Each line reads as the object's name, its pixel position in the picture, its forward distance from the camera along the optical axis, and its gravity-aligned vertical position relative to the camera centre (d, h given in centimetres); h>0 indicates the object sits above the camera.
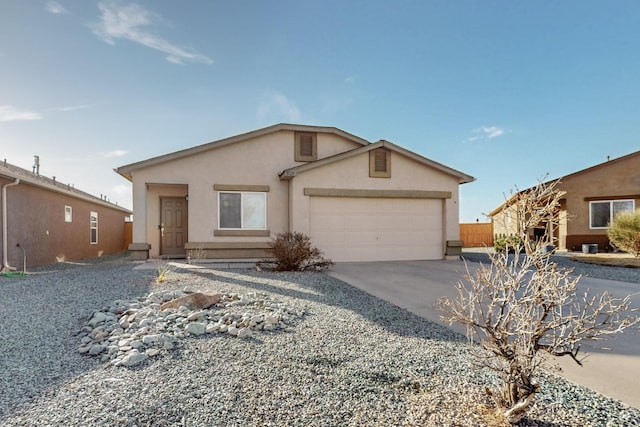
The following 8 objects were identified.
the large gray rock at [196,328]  403 -134
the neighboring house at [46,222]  1064 -17
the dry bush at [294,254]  942 -103
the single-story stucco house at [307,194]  1146 +85
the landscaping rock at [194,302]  500 -127
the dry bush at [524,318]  226 -69
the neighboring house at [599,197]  1617 +107
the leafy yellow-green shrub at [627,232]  1220 -51
